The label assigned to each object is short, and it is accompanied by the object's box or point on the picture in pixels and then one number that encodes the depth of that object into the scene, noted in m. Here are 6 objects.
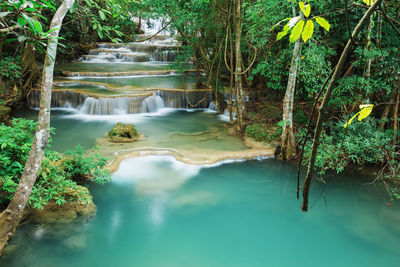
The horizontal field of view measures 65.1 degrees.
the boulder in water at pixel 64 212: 5.01
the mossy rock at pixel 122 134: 8.22
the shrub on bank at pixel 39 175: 4.27
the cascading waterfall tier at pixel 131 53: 19.47
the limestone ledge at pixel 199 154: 7.36
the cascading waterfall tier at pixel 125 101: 11.14
